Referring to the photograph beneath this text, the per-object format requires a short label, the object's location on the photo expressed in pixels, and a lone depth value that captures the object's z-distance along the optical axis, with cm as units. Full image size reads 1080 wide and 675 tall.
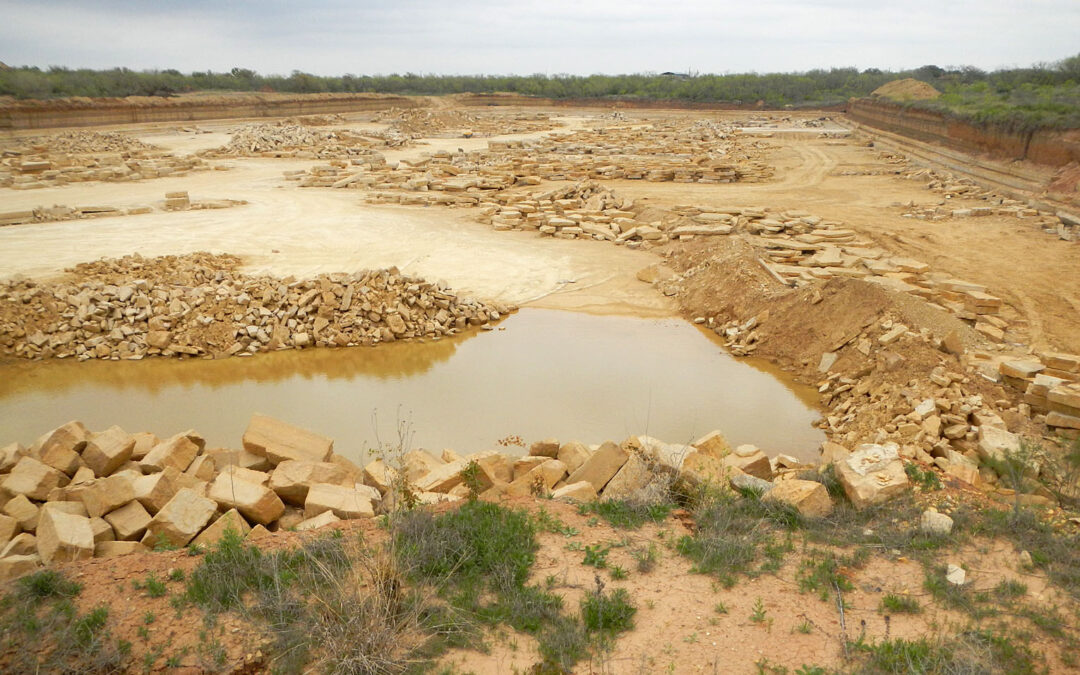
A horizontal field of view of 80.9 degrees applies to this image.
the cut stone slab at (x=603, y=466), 649
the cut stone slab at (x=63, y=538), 502
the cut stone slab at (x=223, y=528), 521
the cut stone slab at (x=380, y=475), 649
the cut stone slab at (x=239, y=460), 690
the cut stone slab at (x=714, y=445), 709
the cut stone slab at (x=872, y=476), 558
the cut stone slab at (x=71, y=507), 569
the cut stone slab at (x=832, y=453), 677
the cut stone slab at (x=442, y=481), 636
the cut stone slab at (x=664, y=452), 618
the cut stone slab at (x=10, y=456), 666
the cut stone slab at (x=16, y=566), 469
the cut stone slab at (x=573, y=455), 703
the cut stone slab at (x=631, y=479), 602
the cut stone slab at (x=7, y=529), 538
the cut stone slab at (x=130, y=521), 555
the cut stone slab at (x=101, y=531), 538
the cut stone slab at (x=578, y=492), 596
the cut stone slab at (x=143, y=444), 703
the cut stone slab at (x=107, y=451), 654
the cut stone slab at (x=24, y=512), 564
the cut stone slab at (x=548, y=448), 732
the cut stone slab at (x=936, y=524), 509
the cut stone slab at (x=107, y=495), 568
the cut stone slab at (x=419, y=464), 698
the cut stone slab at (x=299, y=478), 618
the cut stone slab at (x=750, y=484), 578
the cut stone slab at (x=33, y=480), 598
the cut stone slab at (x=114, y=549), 525
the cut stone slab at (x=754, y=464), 661
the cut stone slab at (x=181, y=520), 533
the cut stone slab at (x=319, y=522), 542
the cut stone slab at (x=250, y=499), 569
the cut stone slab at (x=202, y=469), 658
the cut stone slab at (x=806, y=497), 542
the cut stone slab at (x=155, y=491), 582
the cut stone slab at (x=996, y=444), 688
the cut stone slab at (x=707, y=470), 593
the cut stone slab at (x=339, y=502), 577
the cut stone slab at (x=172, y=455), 663
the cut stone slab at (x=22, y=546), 515
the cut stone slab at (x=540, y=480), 638
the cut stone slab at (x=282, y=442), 686
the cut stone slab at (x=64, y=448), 646
